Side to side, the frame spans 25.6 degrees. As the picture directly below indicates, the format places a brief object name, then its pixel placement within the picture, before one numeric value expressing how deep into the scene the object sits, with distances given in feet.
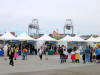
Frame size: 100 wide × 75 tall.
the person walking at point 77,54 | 62.34
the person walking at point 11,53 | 51.15
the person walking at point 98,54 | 60.45
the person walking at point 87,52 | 63.61
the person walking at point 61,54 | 61.62
